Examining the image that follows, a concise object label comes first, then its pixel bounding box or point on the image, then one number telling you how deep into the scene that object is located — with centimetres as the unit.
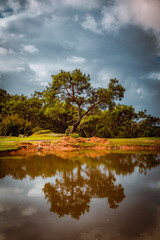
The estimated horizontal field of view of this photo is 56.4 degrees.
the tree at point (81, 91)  1943
